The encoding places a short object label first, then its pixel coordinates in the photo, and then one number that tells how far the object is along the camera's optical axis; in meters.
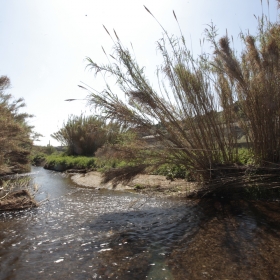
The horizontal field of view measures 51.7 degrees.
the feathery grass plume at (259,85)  5.34
